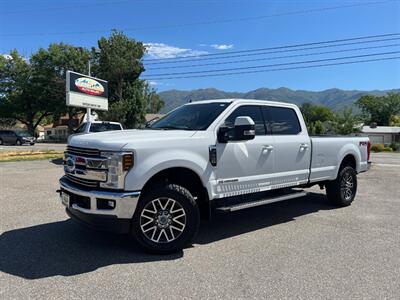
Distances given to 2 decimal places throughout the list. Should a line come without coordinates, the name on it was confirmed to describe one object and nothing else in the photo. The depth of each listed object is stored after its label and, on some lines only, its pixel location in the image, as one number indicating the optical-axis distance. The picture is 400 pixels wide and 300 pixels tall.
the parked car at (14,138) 40.34
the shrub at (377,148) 54.38
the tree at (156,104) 97.15
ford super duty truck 4.73
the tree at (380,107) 105.31
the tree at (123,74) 50.00
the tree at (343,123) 54.56
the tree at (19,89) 60.38
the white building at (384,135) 78.69
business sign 22.91
